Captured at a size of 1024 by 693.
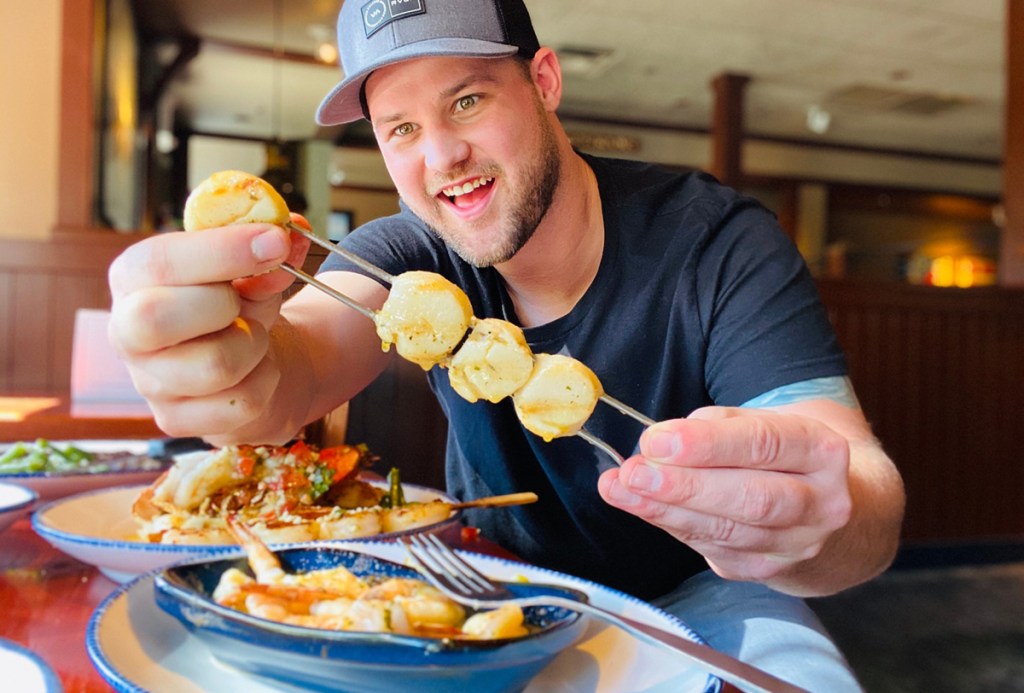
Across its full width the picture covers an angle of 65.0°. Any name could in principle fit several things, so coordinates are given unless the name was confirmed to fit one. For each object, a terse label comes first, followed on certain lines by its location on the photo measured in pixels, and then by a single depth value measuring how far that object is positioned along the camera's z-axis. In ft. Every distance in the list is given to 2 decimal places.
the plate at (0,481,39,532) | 3.15
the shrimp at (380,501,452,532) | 3.23
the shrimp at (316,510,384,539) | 3.11
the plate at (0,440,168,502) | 3.94
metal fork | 1.84
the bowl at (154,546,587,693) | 1.83
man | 3.17
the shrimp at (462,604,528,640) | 2.04
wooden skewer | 3.27
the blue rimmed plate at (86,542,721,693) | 2.04
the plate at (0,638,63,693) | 1.75
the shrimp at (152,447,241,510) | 3.38
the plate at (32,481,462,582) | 2.80
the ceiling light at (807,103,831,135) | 30.10
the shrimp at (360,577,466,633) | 2.11
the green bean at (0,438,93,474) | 4.51
